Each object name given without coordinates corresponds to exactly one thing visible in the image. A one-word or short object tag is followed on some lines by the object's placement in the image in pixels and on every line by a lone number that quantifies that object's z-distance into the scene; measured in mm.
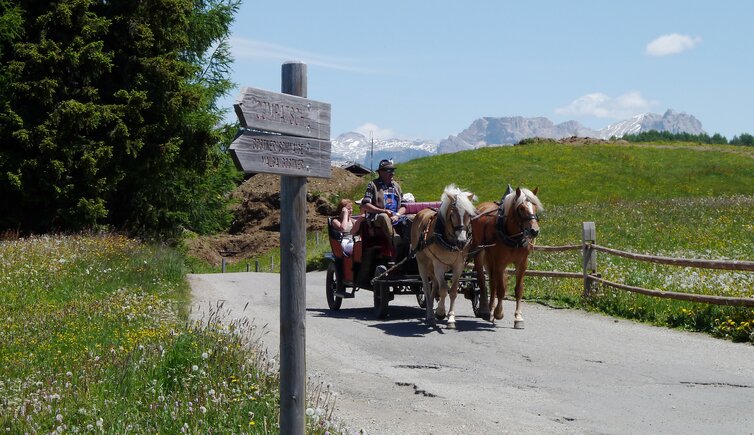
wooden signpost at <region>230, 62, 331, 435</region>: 5668
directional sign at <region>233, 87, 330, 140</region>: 5418
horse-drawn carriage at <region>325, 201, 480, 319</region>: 15109
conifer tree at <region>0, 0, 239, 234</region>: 26109
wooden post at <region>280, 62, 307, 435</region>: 5797
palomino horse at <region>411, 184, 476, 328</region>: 13555
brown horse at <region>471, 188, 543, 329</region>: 13812
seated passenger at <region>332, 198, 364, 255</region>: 16364
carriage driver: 15180
